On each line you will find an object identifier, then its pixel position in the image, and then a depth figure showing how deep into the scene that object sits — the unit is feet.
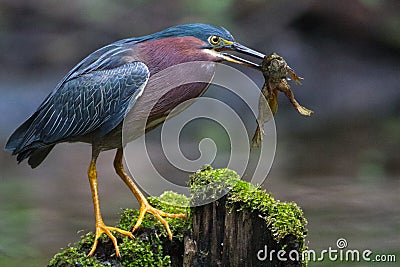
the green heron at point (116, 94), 20.80
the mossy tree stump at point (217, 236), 18.89
